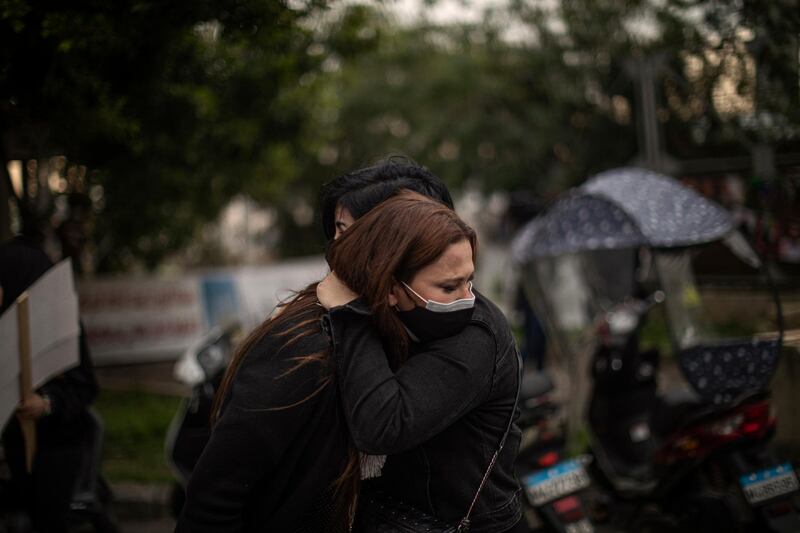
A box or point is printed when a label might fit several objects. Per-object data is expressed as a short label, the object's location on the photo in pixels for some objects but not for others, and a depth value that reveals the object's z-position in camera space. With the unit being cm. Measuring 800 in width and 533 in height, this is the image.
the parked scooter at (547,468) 387
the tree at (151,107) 316
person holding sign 329
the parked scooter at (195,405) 398
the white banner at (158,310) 1012
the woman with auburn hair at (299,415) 174
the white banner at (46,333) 285
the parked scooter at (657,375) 373
